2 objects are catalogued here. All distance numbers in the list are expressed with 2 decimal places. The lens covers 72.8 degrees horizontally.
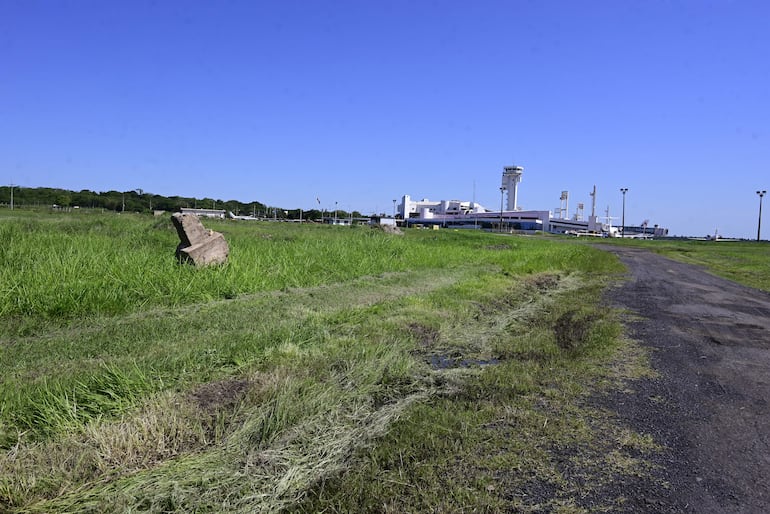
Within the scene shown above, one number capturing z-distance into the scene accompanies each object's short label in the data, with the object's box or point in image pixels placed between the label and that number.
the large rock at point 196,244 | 12.36
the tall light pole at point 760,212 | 80.94
